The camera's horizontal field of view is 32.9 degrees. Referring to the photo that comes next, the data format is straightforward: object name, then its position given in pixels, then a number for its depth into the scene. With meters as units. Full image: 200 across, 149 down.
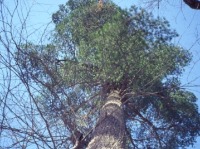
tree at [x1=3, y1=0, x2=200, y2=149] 7.67
